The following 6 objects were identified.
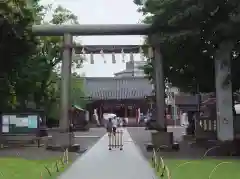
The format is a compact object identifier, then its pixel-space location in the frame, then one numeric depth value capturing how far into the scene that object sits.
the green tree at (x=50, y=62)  27.66
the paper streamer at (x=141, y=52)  19.58
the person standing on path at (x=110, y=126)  22.05
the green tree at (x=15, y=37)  17.02
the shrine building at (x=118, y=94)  54.81
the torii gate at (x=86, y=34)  18.14
